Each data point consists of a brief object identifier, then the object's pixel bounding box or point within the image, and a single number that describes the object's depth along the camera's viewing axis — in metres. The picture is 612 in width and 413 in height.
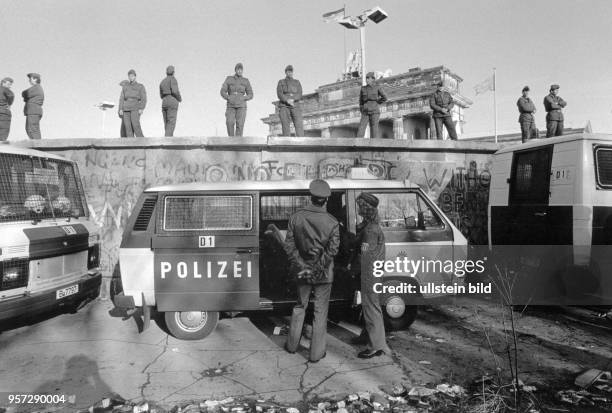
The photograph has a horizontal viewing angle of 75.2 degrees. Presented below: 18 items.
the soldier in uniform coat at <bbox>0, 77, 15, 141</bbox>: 9.66
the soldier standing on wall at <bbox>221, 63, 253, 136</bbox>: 9.87
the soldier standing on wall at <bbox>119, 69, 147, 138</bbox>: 9.81
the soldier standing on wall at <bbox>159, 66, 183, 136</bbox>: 9.80
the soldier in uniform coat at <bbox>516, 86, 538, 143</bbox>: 11.23
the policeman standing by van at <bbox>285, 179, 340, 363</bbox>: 4.41
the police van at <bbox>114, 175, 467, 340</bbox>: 4.94
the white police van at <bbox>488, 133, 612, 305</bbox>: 5.64
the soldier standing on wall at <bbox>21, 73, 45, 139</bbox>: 9.68
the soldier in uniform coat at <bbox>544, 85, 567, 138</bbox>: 10.96
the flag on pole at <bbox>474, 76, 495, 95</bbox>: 21.48
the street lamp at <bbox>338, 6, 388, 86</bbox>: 13.91
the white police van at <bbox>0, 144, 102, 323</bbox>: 4.65
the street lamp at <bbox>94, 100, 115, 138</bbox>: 22.81
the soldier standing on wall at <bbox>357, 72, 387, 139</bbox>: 10.41
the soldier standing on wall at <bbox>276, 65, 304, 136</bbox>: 10.13
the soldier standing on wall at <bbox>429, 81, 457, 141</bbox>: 10.65
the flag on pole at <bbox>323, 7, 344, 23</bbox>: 15.08
